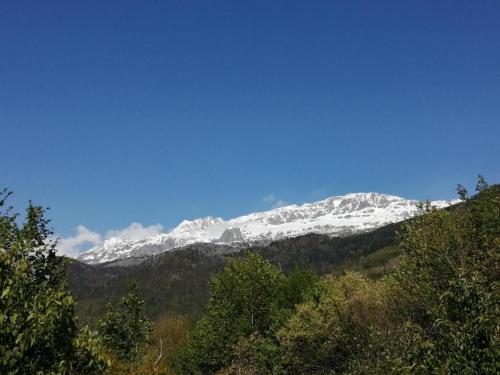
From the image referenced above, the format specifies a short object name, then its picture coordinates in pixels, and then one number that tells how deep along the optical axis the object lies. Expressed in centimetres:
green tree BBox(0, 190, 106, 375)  1341
